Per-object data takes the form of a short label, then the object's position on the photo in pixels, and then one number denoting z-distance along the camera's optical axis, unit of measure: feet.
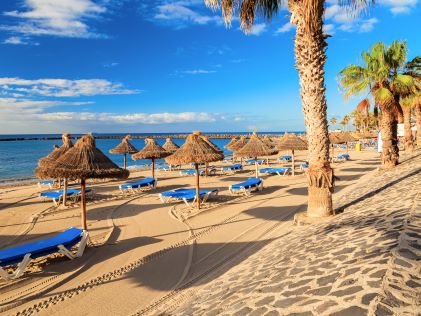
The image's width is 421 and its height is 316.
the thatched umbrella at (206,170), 62.18
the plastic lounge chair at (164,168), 81.02
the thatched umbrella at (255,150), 52.19
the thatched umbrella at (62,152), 28.44
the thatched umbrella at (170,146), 76.22
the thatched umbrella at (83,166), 24.47
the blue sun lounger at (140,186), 46.79
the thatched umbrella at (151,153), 56.34
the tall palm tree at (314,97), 22.56
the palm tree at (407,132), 67.43
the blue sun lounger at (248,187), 41.83
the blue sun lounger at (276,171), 60.23
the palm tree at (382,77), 40.81
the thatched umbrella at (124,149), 69.97
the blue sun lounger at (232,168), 70.49
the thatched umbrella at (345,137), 88.89
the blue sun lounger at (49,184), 54.46
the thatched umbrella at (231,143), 84.31
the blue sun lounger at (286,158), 92.63
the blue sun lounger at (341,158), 86.28
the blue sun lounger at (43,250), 18.13
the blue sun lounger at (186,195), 36.58
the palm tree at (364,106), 42.91
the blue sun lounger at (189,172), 66.77
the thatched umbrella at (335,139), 84.81
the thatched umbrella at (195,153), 36.45
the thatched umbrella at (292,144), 59.06
